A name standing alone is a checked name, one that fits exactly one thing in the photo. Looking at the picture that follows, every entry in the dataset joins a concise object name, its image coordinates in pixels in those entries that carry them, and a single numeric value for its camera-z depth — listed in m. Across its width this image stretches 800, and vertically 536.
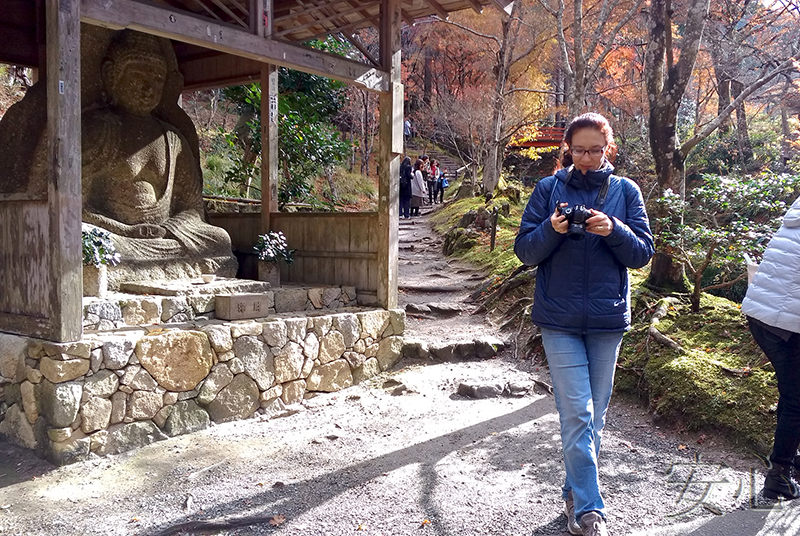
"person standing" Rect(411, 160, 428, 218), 17.91
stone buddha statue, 5.89
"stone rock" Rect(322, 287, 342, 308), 6.35
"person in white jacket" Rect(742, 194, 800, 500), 3.02
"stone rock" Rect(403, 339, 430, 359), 6.58
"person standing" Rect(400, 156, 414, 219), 16.06
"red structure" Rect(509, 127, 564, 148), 21.67
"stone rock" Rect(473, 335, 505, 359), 6.68
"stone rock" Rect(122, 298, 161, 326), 4.74
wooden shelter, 3.97
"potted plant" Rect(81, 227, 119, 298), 4.64
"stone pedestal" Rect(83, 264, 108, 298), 4.72
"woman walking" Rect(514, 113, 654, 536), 2.63
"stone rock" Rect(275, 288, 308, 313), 5.95
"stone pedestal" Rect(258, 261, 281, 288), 6.46
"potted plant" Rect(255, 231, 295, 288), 6.42
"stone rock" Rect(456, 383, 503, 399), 5.47
